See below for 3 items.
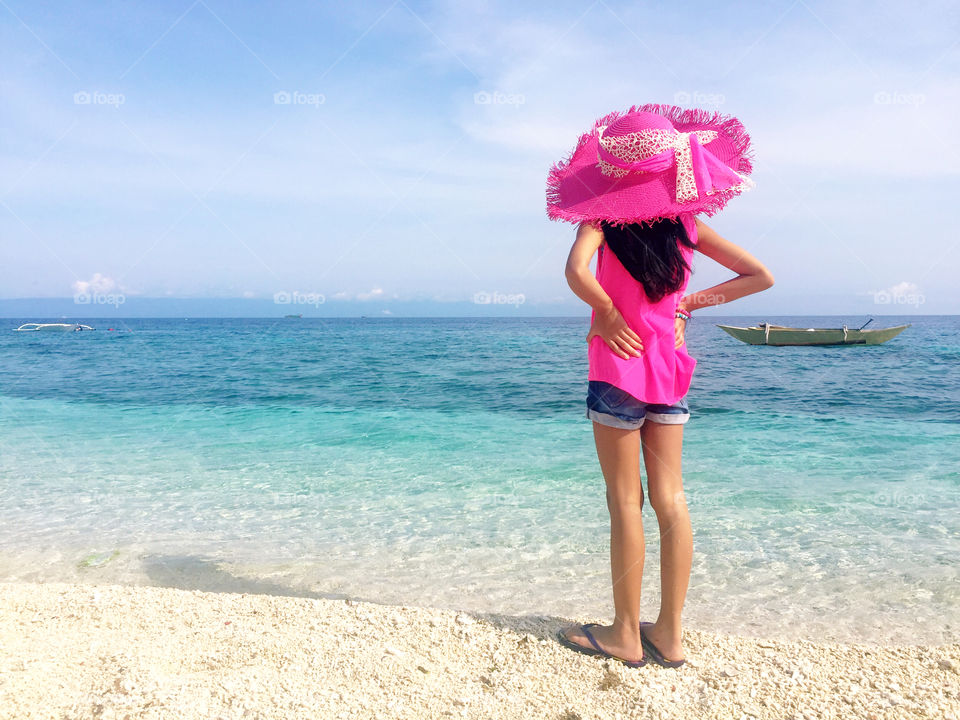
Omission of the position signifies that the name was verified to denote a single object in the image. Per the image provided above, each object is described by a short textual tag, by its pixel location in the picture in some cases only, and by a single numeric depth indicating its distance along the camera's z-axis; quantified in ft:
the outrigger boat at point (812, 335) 99.24
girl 7.27
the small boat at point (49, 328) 233.76
